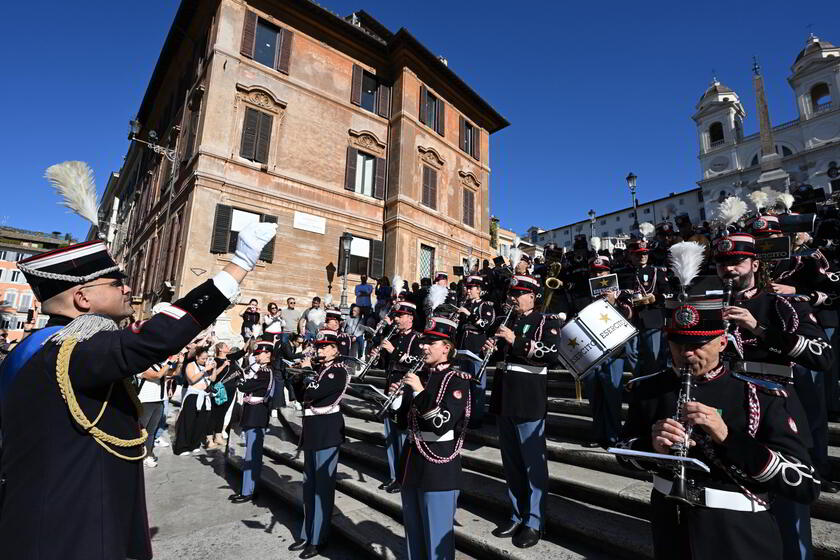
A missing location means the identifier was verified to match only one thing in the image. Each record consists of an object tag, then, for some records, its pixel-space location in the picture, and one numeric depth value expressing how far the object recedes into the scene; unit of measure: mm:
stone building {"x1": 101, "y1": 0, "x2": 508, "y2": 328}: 18172
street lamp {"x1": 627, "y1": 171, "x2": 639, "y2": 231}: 17938
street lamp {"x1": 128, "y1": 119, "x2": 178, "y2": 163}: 19606
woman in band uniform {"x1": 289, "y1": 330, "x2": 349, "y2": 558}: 4828
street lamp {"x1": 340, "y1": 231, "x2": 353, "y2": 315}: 16506
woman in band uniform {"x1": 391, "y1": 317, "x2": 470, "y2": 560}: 3566
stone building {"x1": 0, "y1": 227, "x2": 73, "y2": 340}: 58216
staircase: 3822
